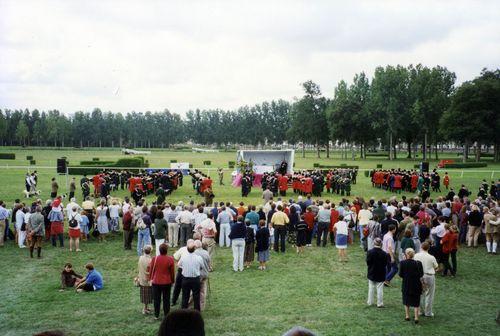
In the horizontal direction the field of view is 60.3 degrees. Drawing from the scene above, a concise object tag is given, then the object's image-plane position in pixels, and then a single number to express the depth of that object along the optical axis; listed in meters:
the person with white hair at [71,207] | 15.01
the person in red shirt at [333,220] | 16.33
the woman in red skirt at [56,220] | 15.36
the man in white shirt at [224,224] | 15.52
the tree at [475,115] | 58.31
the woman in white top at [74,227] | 14.90
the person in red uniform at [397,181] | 28.75
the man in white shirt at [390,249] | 11.37
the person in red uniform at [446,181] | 30.15
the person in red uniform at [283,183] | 27.47
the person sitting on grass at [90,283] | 11.05
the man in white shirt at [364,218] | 15.30
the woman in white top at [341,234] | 13.76
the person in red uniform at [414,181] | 28.64
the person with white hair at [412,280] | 8.92
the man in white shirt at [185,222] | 15.21
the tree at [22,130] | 115.12
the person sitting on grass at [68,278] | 11.28
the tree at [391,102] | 70.25
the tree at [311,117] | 83.94
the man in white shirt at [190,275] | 9.16
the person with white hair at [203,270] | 9.79
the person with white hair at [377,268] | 9.73
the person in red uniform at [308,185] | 27.14
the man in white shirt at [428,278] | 9.44
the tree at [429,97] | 68.06
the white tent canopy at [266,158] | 34.00
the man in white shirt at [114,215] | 17.05
